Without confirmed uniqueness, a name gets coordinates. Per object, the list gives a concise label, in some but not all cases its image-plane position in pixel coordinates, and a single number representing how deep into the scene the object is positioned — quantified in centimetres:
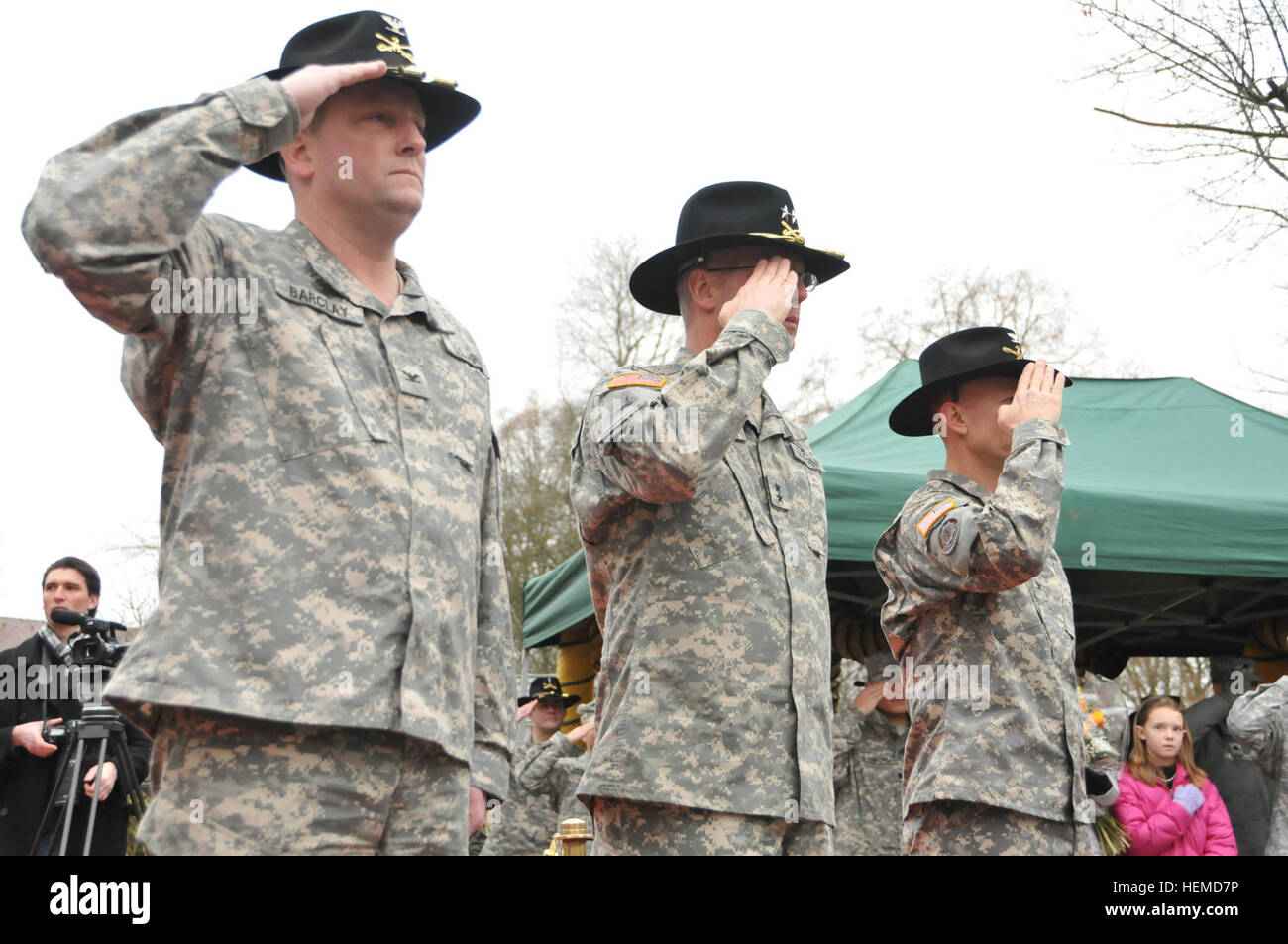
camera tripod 456
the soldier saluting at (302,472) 193
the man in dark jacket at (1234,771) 691
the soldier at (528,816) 858
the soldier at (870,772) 738
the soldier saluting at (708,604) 270
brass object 589
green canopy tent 648
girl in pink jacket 622
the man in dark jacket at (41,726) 516
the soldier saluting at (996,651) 327
